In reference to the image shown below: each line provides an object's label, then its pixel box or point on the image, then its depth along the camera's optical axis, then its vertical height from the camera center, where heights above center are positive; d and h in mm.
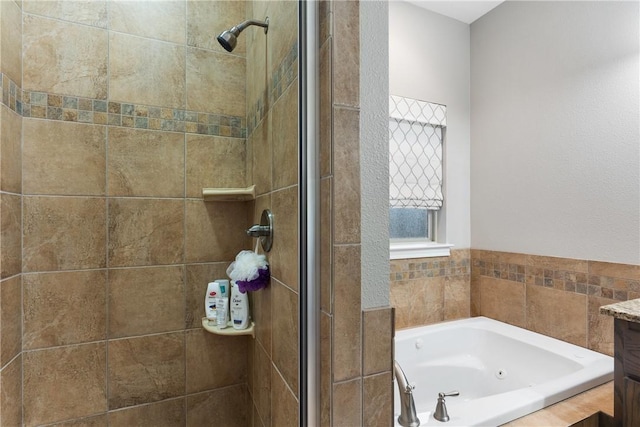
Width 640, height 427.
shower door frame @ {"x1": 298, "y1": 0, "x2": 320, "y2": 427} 701 -13
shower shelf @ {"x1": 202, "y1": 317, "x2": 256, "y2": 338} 1181 -435
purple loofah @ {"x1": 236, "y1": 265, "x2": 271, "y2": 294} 1023 -220
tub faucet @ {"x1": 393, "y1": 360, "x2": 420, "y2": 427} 979 -624
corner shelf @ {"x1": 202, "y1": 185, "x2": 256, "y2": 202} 1256 +69
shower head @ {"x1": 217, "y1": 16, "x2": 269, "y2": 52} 1055 +577
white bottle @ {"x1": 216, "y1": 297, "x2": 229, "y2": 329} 1220 -377
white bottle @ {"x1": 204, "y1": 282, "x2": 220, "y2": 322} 1245 -336
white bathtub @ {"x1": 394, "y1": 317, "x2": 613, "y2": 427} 1454 -772
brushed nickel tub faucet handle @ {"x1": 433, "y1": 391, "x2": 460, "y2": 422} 1168 -736
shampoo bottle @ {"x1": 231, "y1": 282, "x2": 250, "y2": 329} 1192 -358
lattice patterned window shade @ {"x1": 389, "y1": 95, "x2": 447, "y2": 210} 1958 +371
